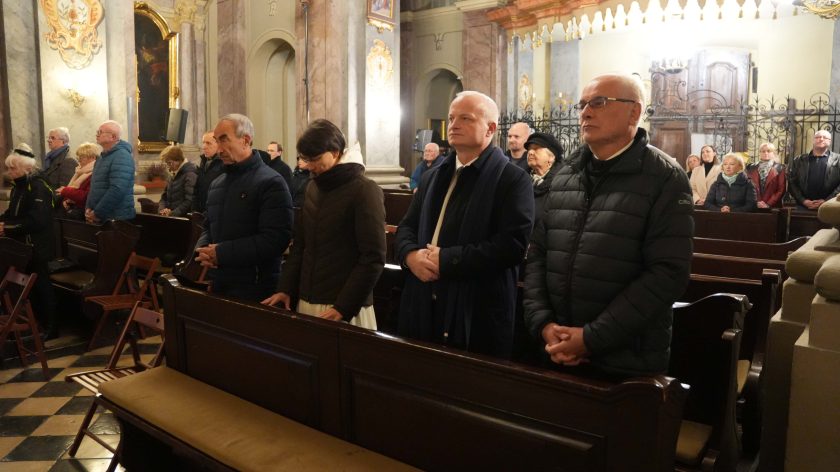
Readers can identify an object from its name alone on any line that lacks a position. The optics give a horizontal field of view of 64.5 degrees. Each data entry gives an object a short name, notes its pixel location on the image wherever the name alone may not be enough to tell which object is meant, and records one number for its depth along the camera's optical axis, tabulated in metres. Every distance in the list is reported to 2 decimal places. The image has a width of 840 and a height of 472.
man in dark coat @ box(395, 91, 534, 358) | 2.44
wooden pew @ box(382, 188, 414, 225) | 8.06
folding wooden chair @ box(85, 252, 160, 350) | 4.85
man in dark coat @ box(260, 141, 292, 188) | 7.17
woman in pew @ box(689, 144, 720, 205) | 9.24
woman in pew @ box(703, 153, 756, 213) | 7.00
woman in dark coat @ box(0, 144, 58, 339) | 5.31
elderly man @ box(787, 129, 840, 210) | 7.86
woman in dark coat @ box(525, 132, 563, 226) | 4.19
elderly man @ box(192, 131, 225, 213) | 6.17
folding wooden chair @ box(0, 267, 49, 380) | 4.51
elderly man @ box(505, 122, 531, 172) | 5.21
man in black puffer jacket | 2.03
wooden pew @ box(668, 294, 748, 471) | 2.39
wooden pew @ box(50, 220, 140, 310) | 5.12
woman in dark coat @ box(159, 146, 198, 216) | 6.94
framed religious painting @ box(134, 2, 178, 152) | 12.58
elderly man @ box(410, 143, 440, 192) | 8.98
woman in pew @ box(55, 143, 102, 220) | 6.11
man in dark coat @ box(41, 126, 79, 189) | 6.55
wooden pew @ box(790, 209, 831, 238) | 7.41
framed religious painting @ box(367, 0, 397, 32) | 10.12
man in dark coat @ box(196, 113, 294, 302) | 3.25
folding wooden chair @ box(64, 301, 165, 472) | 3.28
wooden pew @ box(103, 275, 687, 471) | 1.67
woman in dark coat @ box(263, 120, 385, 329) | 2.84
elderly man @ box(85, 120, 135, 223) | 5.59
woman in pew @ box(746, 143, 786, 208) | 8.26
